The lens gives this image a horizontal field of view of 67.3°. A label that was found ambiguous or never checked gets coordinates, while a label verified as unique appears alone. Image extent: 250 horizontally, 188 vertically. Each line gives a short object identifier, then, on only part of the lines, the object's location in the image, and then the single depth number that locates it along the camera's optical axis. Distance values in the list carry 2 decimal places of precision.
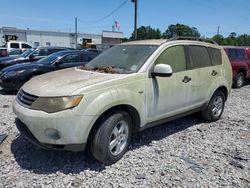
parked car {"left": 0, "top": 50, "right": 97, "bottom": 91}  5.63
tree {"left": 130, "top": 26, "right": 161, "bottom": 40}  55.71
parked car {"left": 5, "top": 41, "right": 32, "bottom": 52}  14.40
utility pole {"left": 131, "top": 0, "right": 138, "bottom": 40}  14.41
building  43.04
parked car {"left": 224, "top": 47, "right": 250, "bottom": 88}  7.68
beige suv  2.21
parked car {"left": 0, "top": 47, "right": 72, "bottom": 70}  8.28
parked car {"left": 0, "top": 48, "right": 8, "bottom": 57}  12.07
